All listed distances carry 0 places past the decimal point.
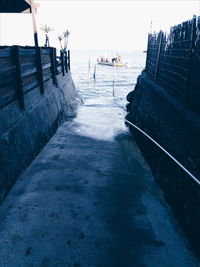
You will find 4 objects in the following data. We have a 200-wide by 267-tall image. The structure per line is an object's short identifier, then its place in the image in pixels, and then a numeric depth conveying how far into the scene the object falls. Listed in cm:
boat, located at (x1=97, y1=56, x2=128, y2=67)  6305
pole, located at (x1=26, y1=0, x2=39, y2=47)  986
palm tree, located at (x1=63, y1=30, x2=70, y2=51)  3409
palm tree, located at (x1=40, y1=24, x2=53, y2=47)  2735
